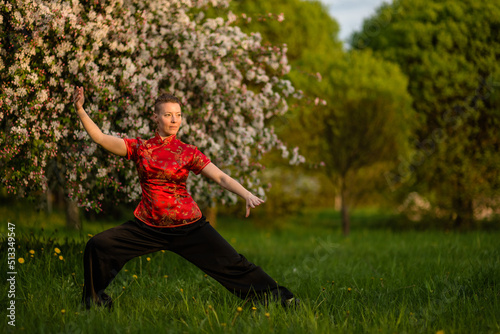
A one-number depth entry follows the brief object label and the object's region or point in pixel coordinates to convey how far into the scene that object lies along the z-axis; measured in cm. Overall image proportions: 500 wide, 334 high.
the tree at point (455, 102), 1375
